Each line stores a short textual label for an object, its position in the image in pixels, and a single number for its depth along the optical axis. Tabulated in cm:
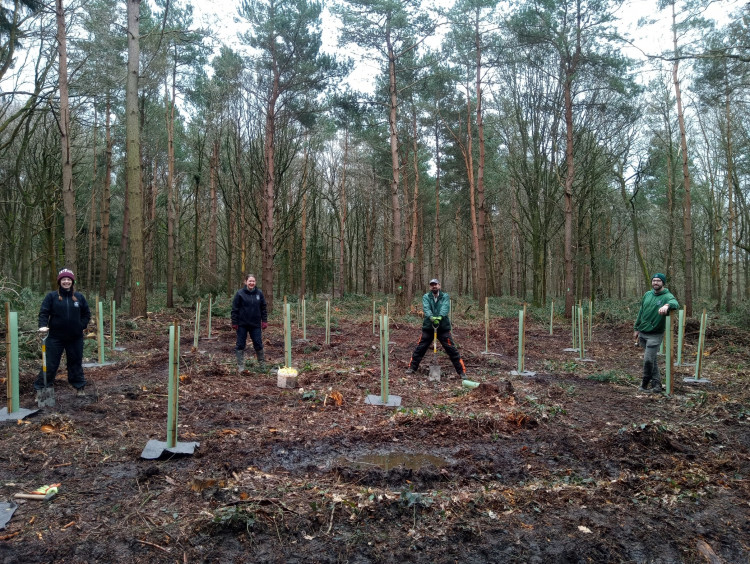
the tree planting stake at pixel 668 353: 707
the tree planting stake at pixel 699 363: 807
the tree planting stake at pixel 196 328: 1055
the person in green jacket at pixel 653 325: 742
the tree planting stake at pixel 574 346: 1211
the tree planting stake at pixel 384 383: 653
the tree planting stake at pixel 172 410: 450
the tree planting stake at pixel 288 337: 781
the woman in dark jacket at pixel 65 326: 600
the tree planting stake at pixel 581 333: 1046
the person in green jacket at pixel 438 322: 814
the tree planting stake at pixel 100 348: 871
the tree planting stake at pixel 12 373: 541
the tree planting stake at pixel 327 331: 1180
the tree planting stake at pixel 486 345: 1142
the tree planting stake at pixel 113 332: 1020
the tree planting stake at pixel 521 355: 828
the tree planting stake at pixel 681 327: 784
